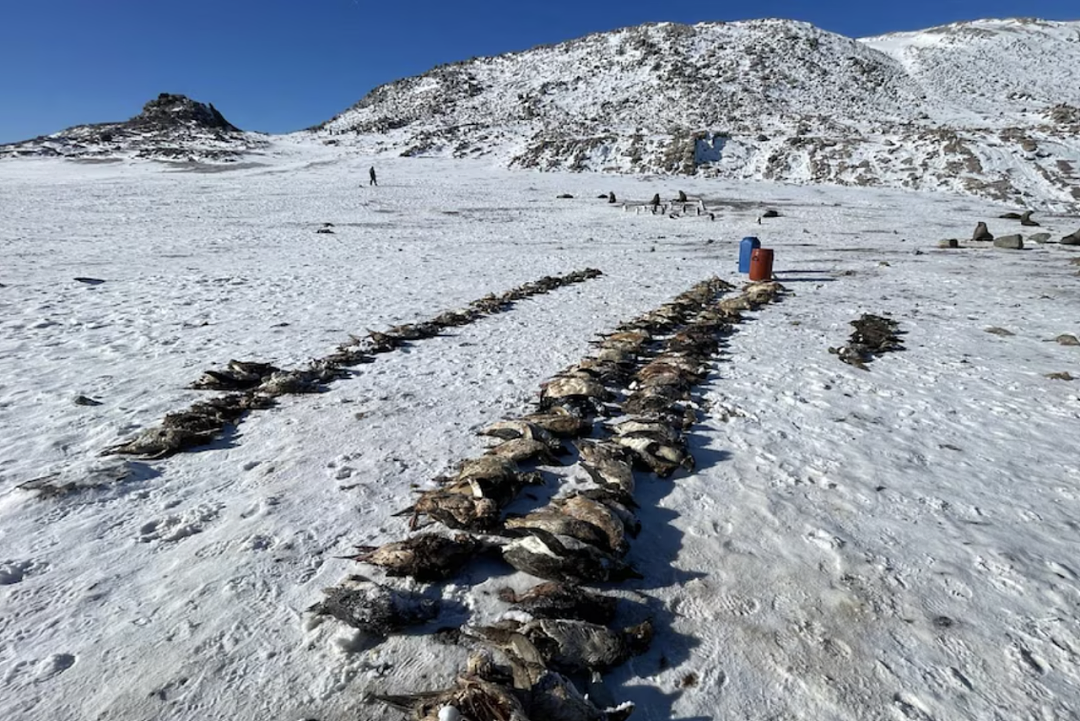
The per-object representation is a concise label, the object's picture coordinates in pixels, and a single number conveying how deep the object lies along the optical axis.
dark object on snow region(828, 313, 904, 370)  8.84
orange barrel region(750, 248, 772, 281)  15.28
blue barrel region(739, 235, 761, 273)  16.28
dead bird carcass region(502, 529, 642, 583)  3.85
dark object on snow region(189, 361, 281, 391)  7.34
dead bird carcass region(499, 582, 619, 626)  3.46
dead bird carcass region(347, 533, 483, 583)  3.87
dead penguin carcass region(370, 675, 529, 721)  2.64
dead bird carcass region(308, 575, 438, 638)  3.39
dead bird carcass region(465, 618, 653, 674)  3.16
